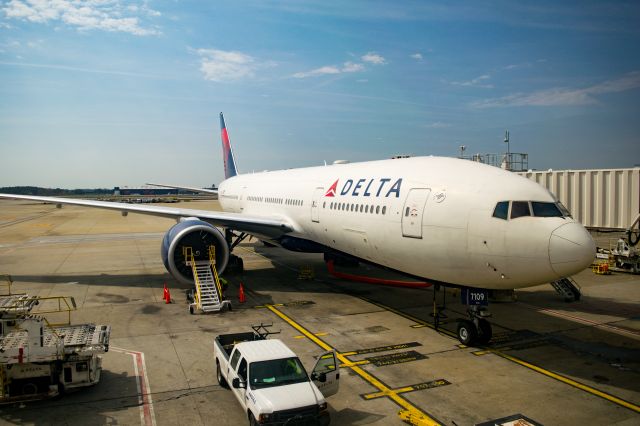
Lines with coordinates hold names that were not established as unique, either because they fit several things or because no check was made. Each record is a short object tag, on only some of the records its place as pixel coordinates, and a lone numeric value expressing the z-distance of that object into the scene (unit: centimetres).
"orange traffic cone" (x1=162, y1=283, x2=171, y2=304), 1792
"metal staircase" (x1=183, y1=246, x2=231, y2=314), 1641
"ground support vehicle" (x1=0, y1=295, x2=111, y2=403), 938
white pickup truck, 768
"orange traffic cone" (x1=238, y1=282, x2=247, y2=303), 1778
